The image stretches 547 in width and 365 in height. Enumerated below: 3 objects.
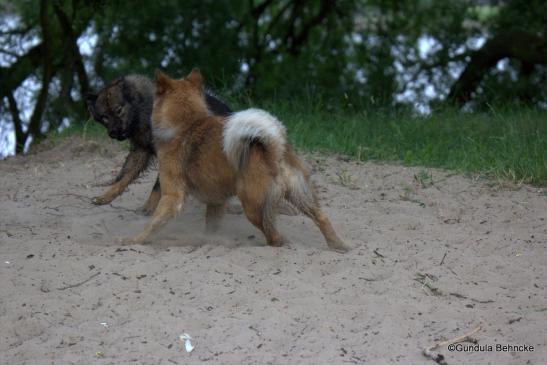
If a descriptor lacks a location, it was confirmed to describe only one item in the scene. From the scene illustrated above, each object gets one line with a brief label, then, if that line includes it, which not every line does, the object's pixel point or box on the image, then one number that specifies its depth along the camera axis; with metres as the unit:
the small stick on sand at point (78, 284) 11.52
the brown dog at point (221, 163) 12.50
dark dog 16.05
